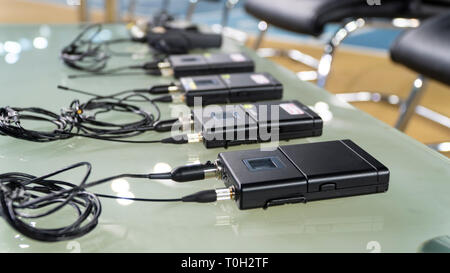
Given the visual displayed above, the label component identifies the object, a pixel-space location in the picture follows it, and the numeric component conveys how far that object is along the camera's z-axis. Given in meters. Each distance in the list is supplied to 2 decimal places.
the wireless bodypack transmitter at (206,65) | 0.95
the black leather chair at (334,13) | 1.51
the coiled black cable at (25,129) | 0.64
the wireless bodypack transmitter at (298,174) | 0.49
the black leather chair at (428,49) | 1.09
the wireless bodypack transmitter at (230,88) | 0.82
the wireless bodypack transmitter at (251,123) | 0.65
